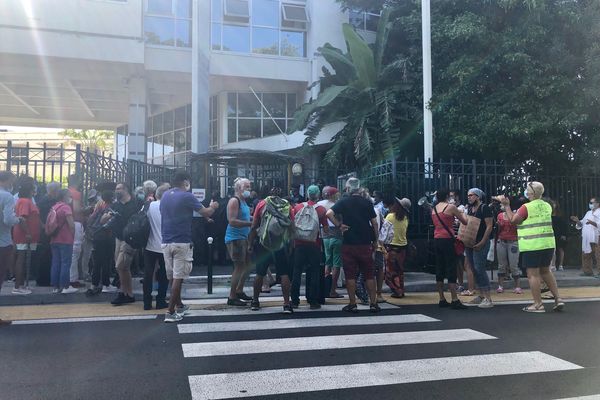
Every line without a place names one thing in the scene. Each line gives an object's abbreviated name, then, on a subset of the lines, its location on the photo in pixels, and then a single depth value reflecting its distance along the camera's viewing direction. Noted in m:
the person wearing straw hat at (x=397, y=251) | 8.57
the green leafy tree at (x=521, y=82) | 13.07
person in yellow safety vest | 7.37
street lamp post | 14.03
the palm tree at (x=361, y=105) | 16.28
